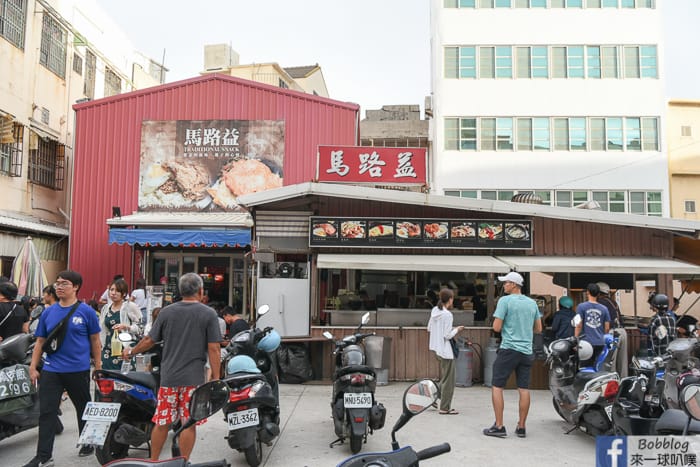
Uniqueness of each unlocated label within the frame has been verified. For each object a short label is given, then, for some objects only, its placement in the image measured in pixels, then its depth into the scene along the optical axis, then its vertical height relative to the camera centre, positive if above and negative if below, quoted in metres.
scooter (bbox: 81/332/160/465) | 5.09 -1.27
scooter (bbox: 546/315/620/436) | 6.05 -1.29
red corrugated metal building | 15.62 +3.70
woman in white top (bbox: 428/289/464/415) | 7.79 -1.03
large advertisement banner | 15.70 +2.94
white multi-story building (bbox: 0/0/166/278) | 14.91 +4.57
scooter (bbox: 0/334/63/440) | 5.52 -1.19
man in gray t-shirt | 4.80 -0.69
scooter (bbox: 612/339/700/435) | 5.47 -1.20
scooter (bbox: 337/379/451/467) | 2.62 -0.82
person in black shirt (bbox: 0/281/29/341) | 6.75 -0.53
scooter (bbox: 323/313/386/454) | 5.84 -1.36
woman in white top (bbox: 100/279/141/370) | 7.04 -0.60
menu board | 10.66 +0.71
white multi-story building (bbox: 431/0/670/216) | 22.14 +6.53
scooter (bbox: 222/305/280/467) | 5.18 -1.14
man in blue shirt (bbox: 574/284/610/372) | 7.89 -0.73
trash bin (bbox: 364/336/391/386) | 9.88 -1.45
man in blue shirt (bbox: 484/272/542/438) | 6.63 -0.91
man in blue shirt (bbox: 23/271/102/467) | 5.18 -0.84
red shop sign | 11.72 +2.16
